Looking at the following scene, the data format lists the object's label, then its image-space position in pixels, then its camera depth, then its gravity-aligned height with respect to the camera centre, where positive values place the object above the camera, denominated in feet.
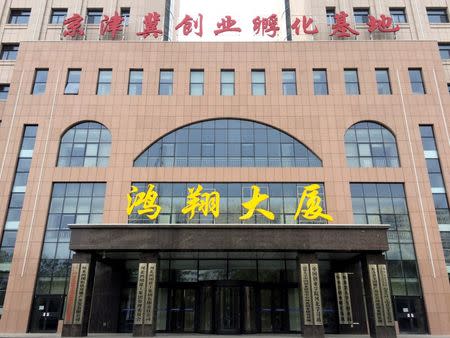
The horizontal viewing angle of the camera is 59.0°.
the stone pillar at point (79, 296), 56.65 +3.37
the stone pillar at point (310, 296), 55.98 +3.38
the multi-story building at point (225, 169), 60.59 +27.10
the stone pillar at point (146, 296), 56.54 +3.37
